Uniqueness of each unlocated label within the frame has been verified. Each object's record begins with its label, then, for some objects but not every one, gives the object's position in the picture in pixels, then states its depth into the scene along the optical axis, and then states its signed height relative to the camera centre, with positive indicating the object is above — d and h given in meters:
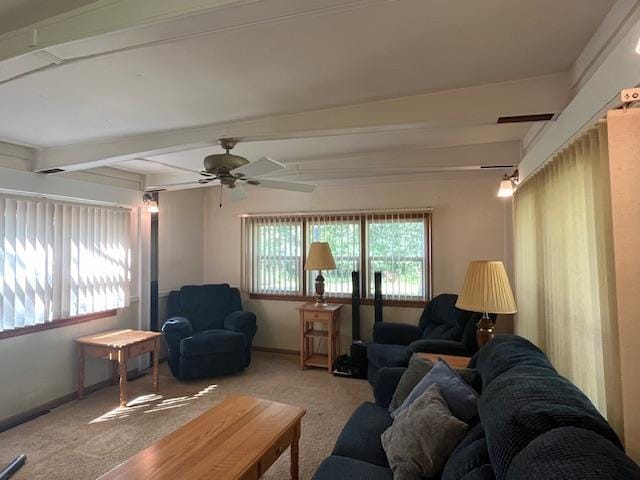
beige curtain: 1.17 -0.07
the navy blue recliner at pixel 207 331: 3.85 -0.87
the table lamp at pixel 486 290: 2.21 -0.24
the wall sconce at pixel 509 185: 2.84 +0.55
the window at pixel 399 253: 4.30 +0.02
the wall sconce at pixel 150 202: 4.20 +0.68
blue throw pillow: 1.63 -0.68
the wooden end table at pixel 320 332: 4.16 -0.94
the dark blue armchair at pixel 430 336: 3.05 -0.79
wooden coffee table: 1.62 -0.97
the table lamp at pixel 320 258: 4.27 -0.02
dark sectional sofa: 0.85 -0.51
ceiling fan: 2.24 +0.58
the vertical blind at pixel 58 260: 3.00 +0.00
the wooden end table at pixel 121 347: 3.31 -0.85
